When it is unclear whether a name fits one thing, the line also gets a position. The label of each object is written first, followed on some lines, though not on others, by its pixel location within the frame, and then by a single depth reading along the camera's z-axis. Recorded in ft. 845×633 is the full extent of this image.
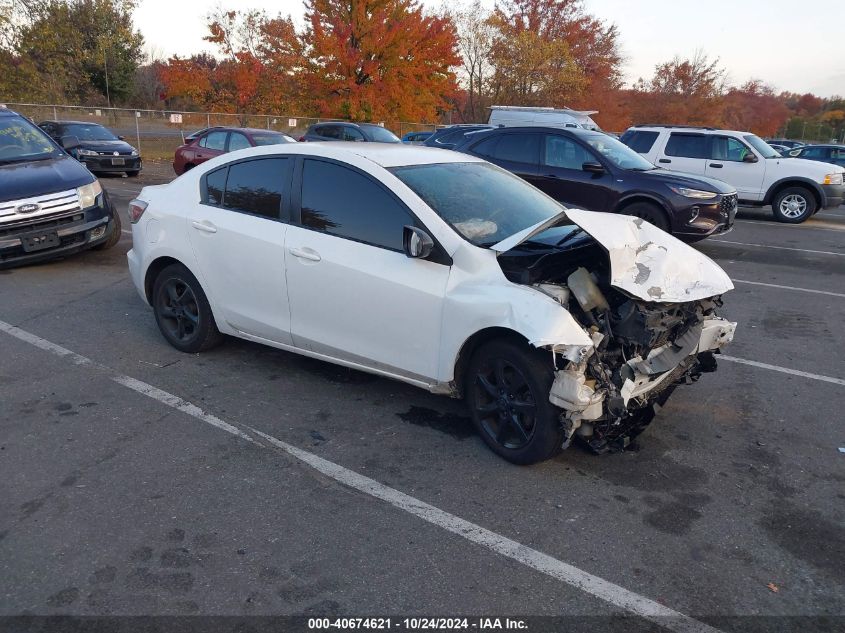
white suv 46.21
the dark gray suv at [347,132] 62.64
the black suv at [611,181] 32.30
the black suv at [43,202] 24.27
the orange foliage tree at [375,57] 101.50
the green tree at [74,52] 121.80
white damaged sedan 11.85
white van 67.61
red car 51.11
